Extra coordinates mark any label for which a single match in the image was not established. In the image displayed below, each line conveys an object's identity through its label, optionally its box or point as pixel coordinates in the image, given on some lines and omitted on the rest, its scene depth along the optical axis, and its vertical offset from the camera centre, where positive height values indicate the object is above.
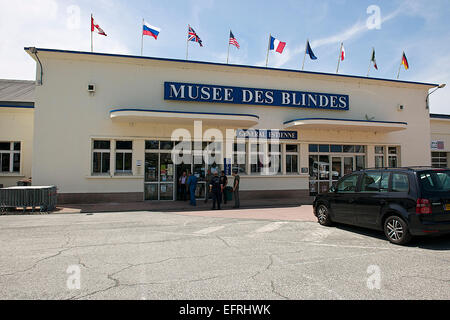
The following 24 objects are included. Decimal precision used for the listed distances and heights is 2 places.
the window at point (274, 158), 16.42 +0.56
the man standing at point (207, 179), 14.86 -0.55
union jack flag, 16.25 +7.23
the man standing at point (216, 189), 12.76 -0.93
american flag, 16.89 +7.24
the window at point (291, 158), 16.75 +0.57
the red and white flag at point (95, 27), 15.12 +7.18
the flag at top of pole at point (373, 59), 18.83 +6.90
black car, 6.00 -0.73
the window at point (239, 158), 15.89 +0.55
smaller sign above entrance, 15.82 +1.85
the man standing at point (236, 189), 13.06 -0.93
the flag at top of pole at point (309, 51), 17.89 +7.05
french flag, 17.25 +7.17
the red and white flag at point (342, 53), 18.58 +7.21
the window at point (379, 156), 18.27 +0.75
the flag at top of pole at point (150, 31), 15.54 +7.21
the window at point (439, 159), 21.78 +0.68
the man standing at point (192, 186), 13.52 -0.82
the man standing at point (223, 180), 13.46 -0.54
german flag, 19.19 +6.86
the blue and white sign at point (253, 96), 15.11 +3.91
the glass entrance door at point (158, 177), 14.93 -0.45
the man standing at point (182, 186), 14.95 -0.92
